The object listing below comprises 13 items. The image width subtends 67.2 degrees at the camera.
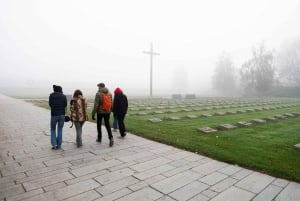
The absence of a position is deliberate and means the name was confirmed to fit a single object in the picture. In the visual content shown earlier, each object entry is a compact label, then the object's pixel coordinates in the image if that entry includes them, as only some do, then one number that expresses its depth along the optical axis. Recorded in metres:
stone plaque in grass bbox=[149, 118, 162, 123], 11.70
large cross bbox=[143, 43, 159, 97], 34.56
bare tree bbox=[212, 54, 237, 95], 58.53
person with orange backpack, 7.26
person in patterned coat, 7.04
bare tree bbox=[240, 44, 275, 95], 48.62
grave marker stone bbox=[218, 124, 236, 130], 10.05
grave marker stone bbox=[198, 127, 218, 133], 9.27
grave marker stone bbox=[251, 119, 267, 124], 11.75
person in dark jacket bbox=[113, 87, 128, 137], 8.27
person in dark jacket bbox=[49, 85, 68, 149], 6.76
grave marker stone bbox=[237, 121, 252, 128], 10.82
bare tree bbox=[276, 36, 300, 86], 58.57
